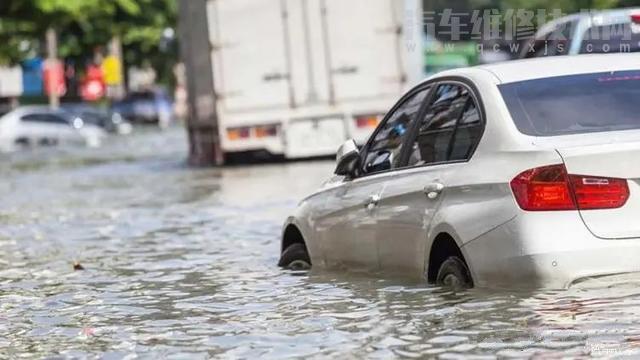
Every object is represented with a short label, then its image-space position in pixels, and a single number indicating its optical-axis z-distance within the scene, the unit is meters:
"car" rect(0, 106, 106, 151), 52.38
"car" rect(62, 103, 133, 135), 62.42
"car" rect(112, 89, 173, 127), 78.56
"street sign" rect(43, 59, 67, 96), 71.44
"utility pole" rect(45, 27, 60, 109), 70.81
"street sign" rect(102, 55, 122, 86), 80.94
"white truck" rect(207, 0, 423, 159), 25.16
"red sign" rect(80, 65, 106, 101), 88.56
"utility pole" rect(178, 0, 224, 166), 25.70
